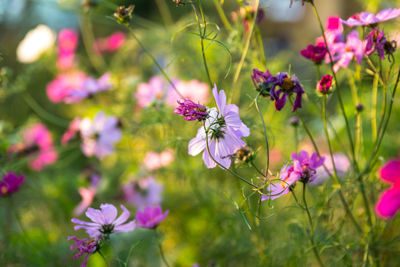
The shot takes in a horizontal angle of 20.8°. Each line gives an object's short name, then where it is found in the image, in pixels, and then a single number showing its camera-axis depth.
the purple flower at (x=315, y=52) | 1.15
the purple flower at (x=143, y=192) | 1.56
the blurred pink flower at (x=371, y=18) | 1.11
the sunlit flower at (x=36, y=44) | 2.18
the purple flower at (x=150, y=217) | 1.17
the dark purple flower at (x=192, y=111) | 1.08
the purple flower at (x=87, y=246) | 1.08
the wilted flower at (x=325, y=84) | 1.11
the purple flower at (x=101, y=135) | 1.57
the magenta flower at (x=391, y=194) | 0.98
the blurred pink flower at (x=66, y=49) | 2.21
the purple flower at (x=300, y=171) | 1.08
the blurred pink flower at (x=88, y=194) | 1.53
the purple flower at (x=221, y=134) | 1.06
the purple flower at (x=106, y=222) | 1.11
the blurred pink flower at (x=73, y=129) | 1.67
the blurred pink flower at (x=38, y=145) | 1.68
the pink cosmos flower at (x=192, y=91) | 1.46
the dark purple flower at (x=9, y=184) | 1.24
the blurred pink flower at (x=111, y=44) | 2.27
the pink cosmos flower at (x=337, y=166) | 1.38
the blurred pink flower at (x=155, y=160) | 1.62
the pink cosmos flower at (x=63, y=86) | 1.86
